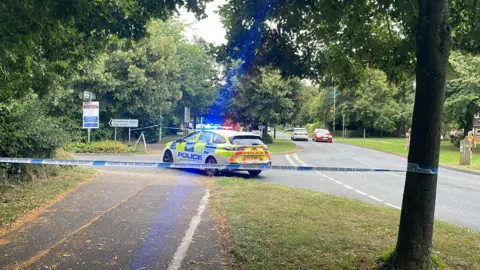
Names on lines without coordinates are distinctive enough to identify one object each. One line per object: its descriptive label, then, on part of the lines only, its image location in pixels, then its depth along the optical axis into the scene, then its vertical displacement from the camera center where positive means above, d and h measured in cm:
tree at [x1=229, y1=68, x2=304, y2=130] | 3103 +160
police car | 1233 -89
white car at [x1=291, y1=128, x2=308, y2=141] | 4422 -128
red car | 4197 -118
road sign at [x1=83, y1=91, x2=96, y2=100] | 2086 +84
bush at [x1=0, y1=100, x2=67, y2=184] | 867 -59
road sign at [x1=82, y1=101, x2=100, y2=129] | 2008 -5
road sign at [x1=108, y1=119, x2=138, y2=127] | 2253 -46
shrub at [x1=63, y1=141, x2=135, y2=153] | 2097 -173
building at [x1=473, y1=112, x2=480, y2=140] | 5063 +54
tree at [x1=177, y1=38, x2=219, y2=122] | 3566 +321
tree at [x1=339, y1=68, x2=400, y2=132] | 5254 +225
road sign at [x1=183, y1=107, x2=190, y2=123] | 2568 +19
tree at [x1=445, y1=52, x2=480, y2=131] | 2758 +268
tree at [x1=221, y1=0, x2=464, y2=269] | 400 +107
